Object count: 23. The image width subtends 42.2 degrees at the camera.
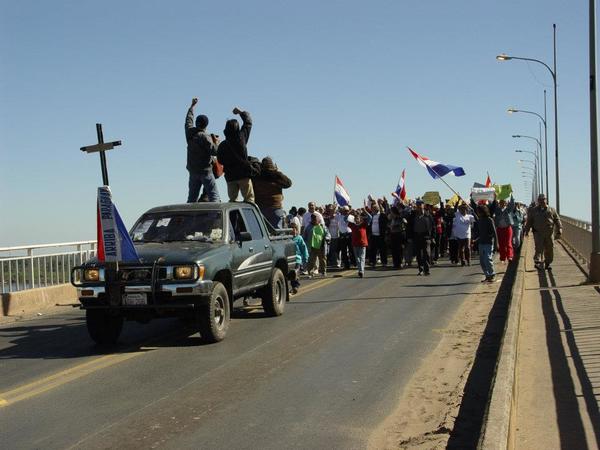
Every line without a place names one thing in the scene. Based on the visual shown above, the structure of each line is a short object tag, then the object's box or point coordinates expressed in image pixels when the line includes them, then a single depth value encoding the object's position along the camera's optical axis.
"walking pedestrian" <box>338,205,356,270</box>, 25.01
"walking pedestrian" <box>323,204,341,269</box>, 24.89
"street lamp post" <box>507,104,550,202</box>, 57.16
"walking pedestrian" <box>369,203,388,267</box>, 25.44
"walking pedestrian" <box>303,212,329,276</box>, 22.23
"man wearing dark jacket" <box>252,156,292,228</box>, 15.68
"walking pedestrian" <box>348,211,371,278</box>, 21.42
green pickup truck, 9.71
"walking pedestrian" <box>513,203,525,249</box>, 28.88
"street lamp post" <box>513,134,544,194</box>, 71.08
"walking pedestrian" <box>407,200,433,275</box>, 21.70
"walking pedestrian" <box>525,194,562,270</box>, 20.06
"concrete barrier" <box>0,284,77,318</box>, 14.27
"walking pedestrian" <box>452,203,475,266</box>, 23.67
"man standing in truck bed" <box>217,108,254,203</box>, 14.36
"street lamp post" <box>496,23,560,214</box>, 35.29
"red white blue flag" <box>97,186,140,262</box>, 9.81
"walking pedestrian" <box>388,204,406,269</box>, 24.41
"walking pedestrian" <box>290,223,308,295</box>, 18.42
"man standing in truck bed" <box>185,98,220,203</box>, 13.94
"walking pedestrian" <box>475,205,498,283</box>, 18.22
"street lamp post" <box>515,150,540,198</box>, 87.93
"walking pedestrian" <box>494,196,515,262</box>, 22.77
